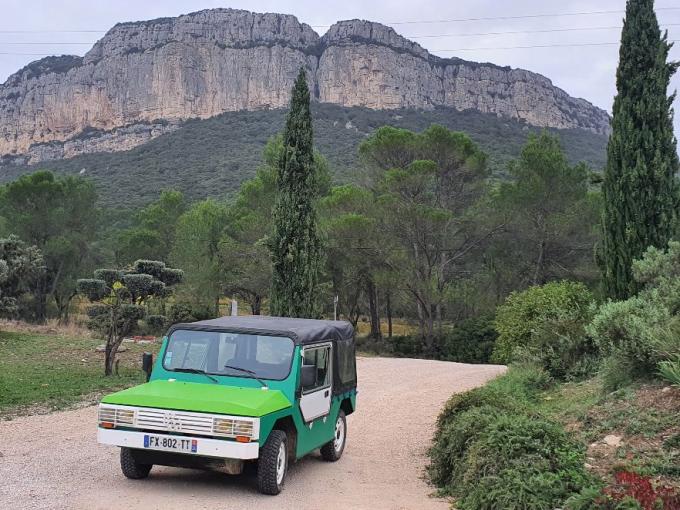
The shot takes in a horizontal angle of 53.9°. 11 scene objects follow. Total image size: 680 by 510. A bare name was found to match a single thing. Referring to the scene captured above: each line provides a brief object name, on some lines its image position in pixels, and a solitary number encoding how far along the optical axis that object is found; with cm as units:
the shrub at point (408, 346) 3222
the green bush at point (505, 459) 555
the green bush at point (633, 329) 789
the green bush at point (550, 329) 1226
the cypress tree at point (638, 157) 1435
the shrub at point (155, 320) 1642
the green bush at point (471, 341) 2903
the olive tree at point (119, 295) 1523
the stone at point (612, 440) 658
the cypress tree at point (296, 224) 2308
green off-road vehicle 594
